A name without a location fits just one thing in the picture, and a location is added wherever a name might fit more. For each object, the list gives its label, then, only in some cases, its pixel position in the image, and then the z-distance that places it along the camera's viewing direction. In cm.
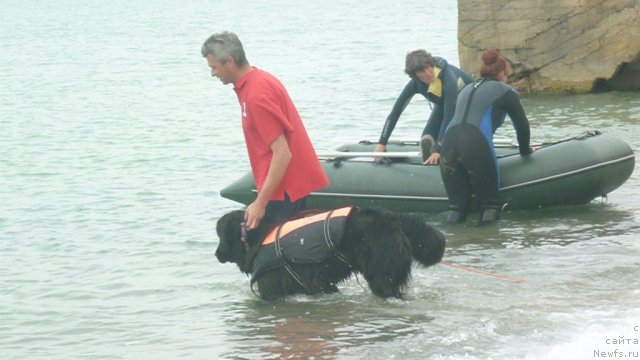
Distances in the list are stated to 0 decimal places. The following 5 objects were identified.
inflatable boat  1098
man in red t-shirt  764
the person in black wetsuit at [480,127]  1054
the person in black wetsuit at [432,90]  1094
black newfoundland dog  774
